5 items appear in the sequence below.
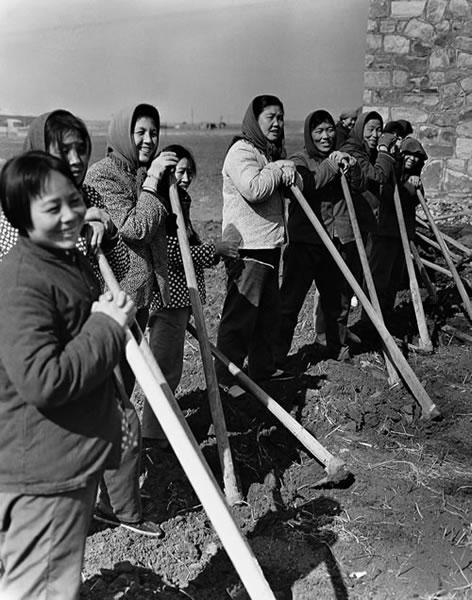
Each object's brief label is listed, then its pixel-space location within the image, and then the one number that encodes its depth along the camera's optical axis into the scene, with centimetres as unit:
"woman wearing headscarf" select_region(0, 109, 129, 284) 273
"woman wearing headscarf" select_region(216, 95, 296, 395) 429
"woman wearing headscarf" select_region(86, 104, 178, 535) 333
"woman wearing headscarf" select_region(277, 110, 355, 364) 496
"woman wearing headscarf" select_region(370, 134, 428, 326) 608
